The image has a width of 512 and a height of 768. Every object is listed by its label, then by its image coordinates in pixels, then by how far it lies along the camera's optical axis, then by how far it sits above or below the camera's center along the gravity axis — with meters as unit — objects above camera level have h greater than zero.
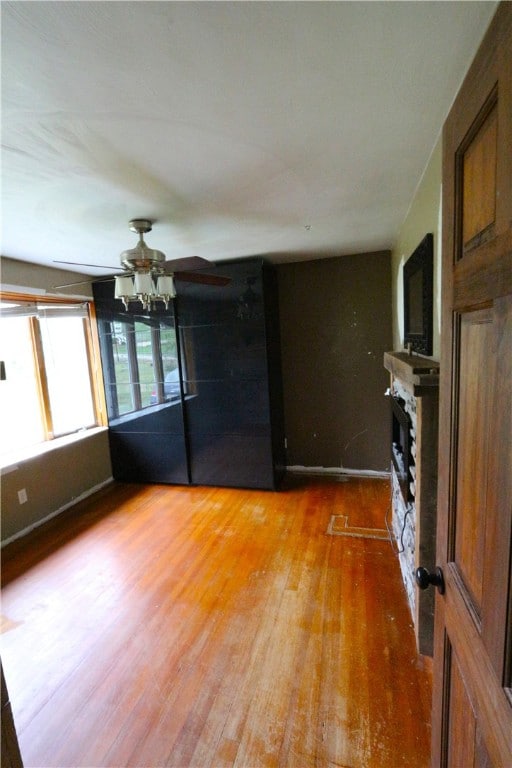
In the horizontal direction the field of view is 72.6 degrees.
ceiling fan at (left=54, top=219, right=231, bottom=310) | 2.11 +0.50
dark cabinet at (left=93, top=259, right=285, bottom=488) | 3.50 -0.37
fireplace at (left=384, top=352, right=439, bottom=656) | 1.59 -0.71
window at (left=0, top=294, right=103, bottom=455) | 3.11 -0.16
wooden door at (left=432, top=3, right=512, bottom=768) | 0.61 -0.20
